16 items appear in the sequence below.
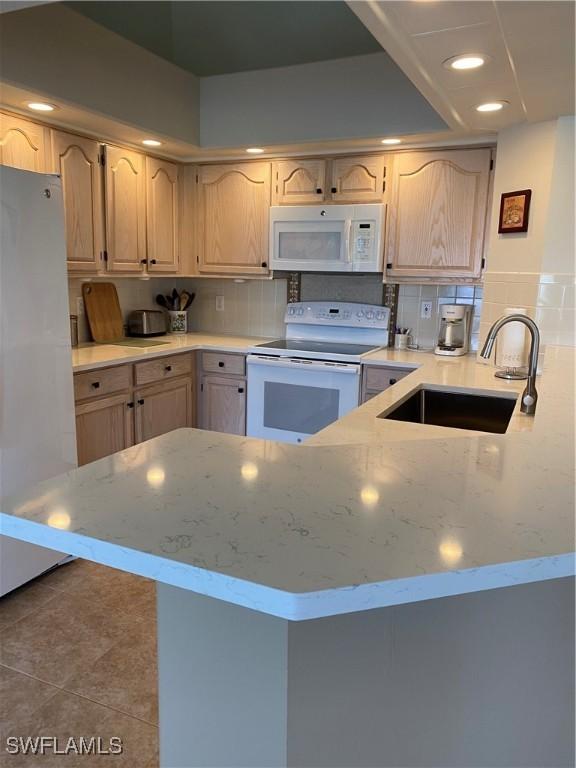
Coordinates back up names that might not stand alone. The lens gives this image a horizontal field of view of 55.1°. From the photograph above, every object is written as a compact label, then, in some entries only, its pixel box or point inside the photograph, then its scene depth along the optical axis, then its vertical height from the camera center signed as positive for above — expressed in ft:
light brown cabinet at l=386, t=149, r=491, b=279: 9.97 +1.30
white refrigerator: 6.86 -0.93
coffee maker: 10.61 -0.87
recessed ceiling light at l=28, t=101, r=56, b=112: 8.27 +2.53
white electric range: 10.62 -1.66
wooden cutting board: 11.15 -0.71
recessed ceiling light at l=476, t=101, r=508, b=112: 7.66 +2.51
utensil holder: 13.26 -1.00
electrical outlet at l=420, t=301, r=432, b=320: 11.51 -0.52
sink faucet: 5.98 -0.84
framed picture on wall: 8.95 +1.23
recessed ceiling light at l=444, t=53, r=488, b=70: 5.83 +2.39
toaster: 12.05 -0.97
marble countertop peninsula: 2.21 -1.14
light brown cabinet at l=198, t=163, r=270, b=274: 11.68 +1.34
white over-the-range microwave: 10.67 +0.87
